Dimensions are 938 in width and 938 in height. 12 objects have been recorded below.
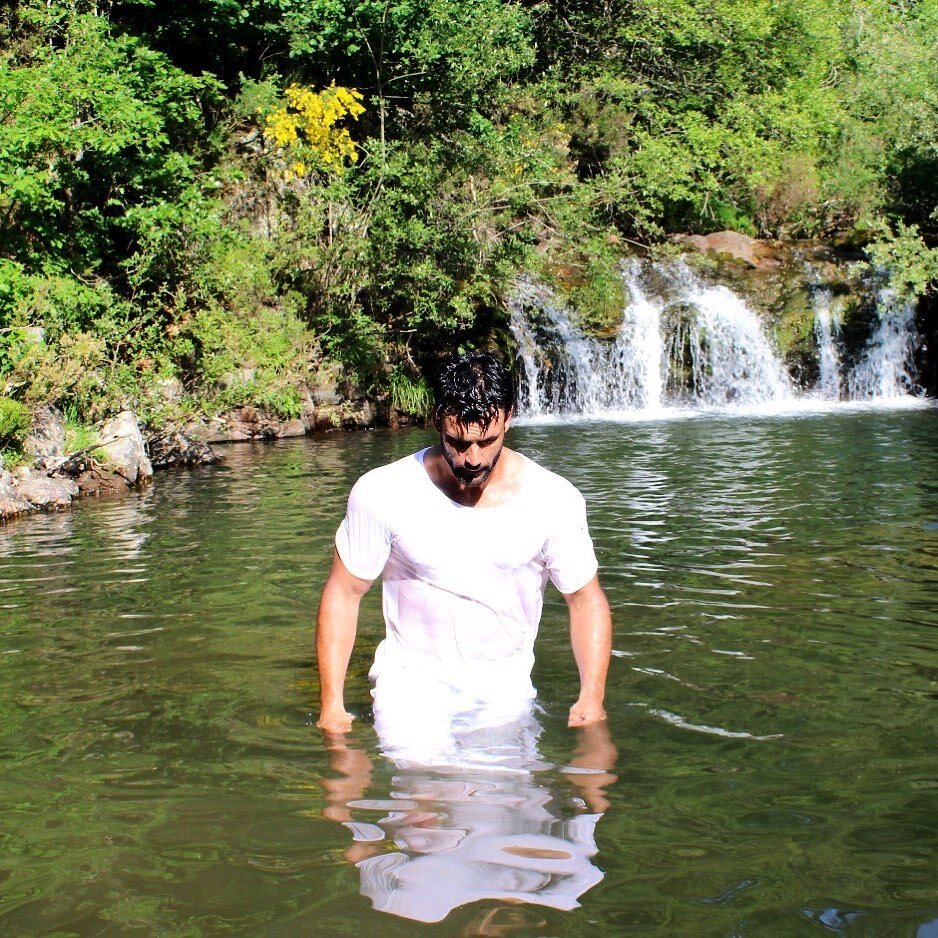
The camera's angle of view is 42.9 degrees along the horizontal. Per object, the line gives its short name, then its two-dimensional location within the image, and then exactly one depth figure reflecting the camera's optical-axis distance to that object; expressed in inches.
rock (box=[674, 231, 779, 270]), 1035.9
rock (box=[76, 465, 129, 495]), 577.6
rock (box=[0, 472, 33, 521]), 500.7
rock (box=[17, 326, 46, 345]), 567.9
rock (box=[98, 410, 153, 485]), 586.9
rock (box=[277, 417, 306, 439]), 821.9
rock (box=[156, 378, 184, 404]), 673.5
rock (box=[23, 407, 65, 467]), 559.8
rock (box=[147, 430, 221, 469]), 662.5
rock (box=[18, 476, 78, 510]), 523.8
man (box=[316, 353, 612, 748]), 172.2
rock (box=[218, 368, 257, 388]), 749.3
